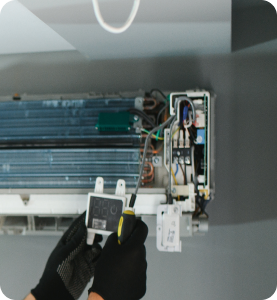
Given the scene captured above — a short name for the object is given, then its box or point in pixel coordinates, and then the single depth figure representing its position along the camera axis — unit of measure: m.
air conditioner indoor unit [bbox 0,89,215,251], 1.34
